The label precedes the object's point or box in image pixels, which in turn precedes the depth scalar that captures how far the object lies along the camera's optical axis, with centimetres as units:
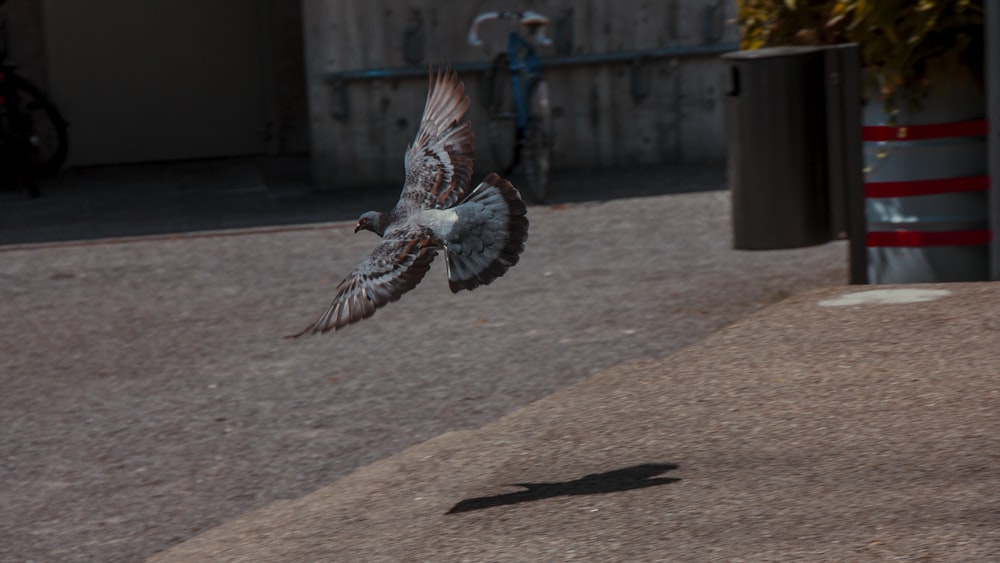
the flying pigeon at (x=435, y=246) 862
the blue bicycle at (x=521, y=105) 2494
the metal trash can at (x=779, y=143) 1495
